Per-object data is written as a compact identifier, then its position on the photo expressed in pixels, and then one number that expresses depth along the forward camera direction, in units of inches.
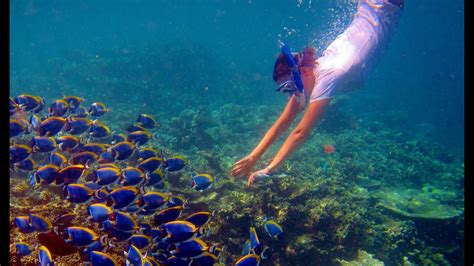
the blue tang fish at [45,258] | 124.1
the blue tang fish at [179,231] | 134.3
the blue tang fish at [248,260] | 132.3
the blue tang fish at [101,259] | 122.8
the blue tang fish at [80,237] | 134.3
